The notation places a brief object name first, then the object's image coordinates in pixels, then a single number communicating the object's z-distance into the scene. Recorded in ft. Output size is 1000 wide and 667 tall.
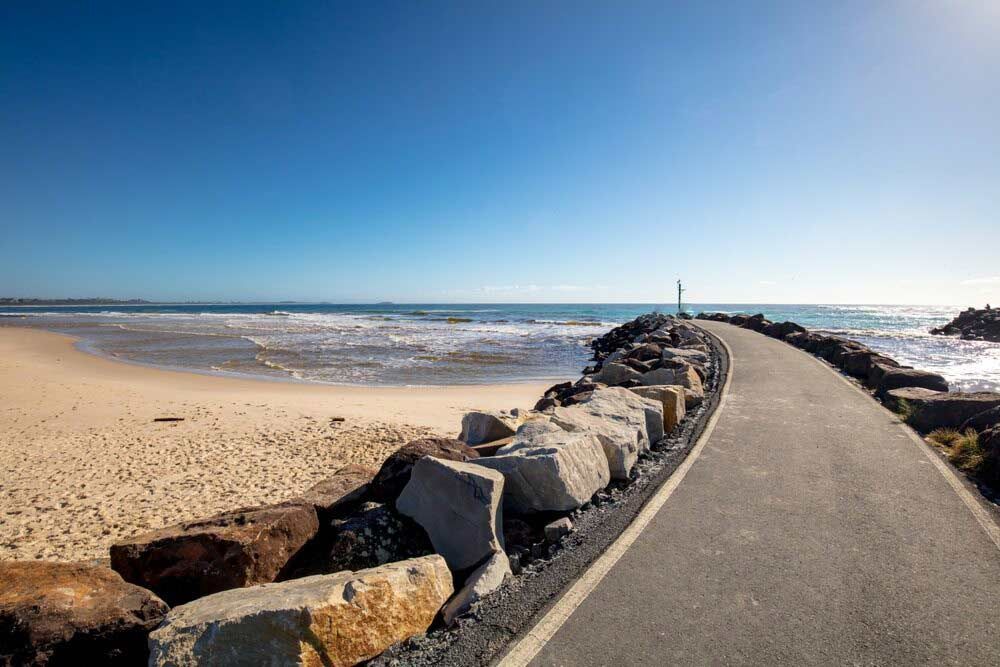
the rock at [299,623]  8.09
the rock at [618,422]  18.60
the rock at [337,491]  13.83
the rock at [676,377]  34.28
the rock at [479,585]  10.85
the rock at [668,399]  26.04
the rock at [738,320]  122.72
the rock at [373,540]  12.03
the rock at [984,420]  22.15
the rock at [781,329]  82.85
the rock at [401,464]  14.73
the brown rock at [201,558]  10.73
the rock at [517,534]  14.13
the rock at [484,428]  21.77
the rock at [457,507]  12.51
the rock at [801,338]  67.56
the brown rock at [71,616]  8.31
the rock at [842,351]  48.13
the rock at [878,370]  36.06
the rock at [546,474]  15.06
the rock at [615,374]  38.64
